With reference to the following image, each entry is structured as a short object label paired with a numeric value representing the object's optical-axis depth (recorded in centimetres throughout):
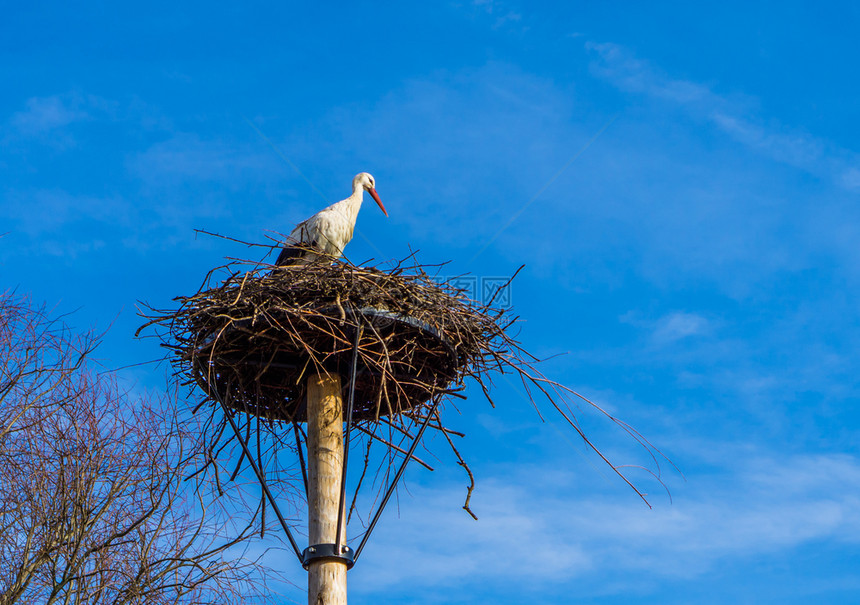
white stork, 1869
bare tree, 2002
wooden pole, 1220
